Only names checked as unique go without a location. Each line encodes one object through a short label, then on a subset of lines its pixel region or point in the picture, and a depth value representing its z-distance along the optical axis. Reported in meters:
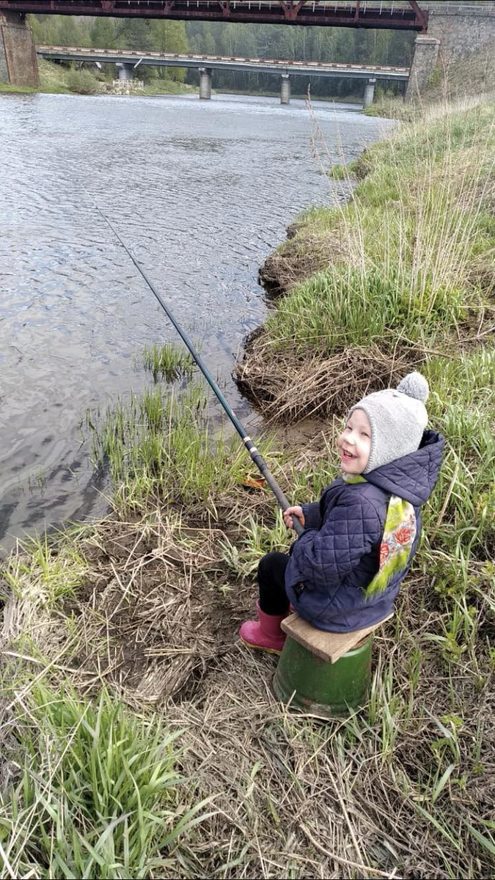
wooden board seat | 2.17
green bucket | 2.30
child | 2.04
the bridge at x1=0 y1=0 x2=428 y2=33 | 46.81
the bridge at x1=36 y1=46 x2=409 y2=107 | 59.06
